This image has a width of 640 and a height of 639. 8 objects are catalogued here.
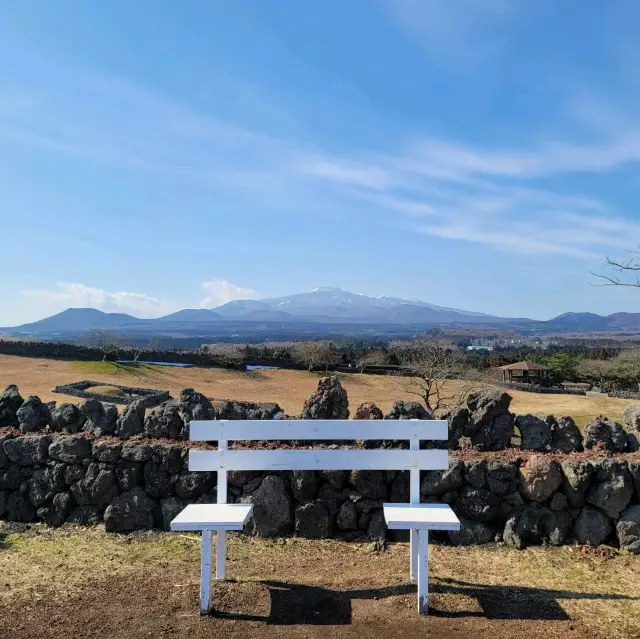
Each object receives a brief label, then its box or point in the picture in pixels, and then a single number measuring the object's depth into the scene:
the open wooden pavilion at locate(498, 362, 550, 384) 50.56
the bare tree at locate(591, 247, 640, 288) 6.58
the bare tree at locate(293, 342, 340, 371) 51.06
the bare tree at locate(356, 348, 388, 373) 51.94
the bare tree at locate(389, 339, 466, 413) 33.44
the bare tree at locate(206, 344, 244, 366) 48.00
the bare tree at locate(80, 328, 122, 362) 45.44
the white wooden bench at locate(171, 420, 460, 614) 4.89
